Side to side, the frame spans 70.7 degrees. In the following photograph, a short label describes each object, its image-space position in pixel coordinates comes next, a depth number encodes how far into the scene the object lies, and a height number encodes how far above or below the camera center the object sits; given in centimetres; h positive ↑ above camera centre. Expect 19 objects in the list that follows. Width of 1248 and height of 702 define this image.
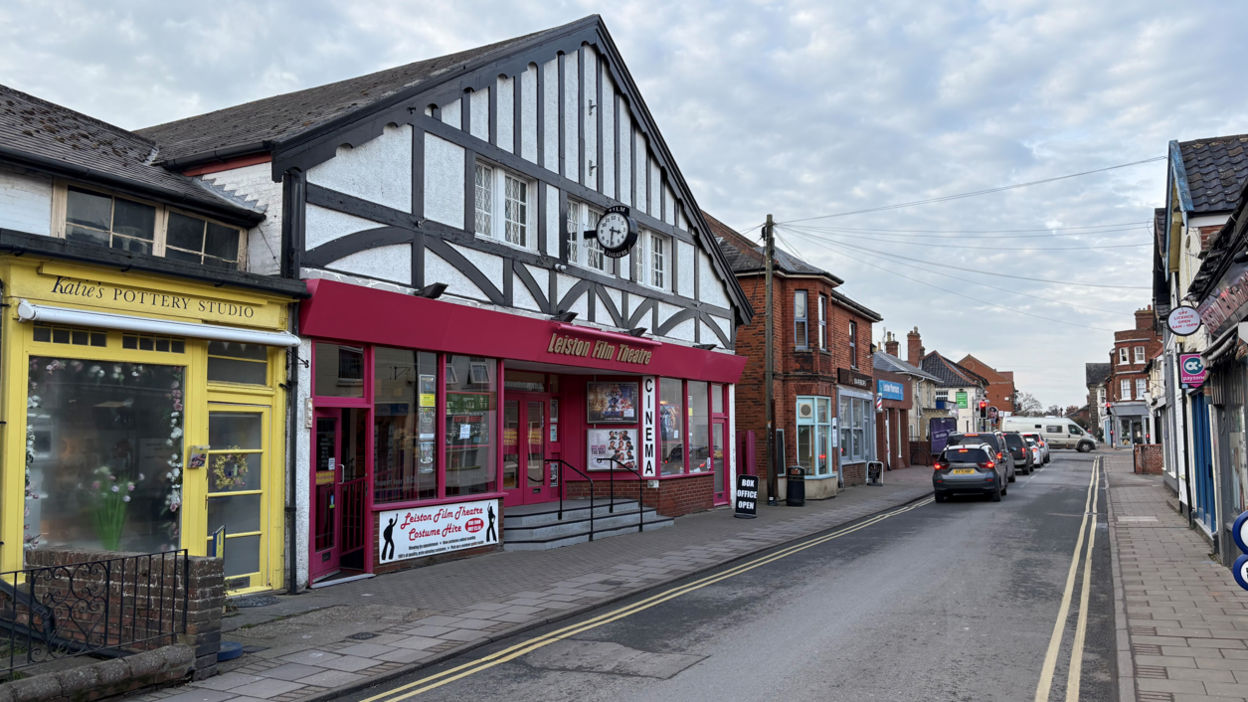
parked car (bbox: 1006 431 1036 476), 3550 -156
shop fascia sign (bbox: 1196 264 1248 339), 888 +115
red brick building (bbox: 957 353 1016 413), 10581 +363
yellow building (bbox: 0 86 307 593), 813 +65
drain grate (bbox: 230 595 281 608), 952 -200
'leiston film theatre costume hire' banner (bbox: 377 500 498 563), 1184 -161
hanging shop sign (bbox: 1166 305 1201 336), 1240 +131
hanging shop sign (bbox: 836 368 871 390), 2921 +125
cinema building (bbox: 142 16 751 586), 1112 +197
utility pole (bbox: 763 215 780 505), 2208 +135
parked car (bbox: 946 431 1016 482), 2734 -91
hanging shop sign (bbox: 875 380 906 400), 3644 +107
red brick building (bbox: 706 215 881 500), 2597 +141
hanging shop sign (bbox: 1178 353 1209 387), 1363 +66
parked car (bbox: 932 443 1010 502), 2264 -152
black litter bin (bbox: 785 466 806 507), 2194 -184
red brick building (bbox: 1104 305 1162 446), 7131 +335
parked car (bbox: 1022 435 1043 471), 3953 -176
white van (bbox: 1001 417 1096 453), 6519 -114
